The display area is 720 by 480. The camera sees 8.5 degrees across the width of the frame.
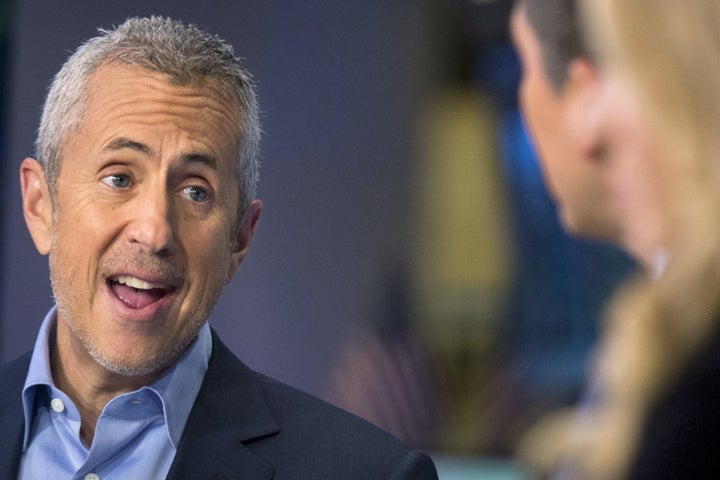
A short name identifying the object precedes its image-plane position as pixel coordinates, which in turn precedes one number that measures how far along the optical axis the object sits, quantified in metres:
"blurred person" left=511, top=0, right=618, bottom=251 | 2.38
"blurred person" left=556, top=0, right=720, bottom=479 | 2.14
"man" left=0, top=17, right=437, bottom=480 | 3.22
